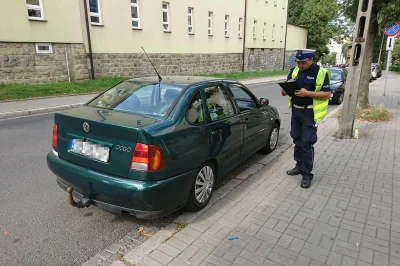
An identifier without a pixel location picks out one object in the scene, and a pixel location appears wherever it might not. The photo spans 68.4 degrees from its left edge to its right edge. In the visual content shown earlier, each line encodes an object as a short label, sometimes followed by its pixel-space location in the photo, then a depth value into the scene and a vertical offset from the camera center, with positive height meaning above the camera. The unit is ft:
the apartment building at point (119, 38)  42.22 +3.64
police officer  12.64 -2.03
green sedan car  8.89 -2.87
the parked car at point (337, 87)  40.09 -4.02
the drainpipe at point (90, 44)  48.60 +2.18
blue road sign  33.01 +2.82
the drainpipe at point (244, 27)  95.87 +9.49
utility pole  19.66 -0.83
